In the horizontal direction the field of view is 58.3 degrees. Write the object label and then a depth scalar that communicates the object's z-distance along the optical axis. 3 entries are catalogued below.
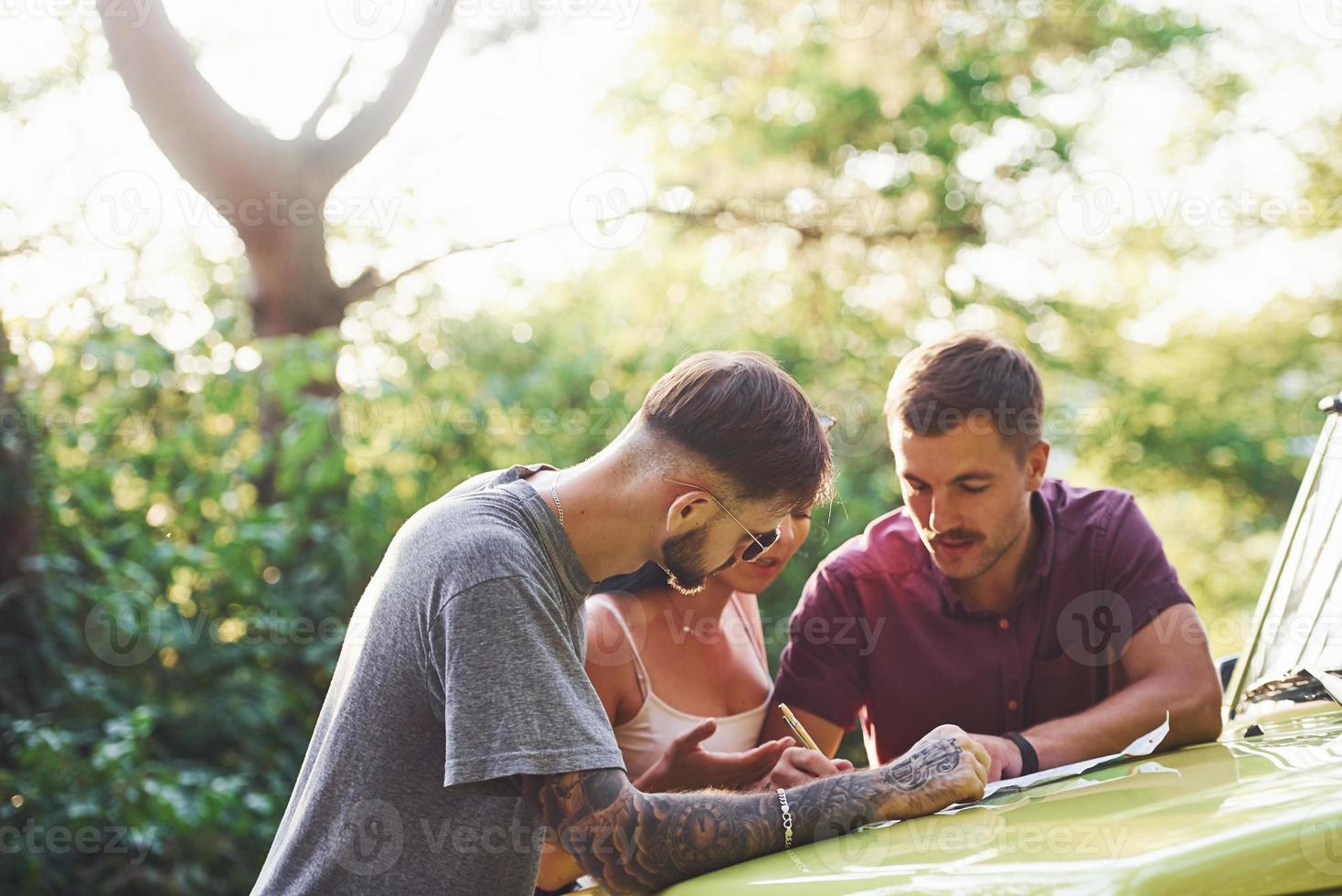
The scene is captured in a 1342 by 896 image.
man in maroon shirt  2.88
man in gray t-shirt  1.79
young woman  2.35
